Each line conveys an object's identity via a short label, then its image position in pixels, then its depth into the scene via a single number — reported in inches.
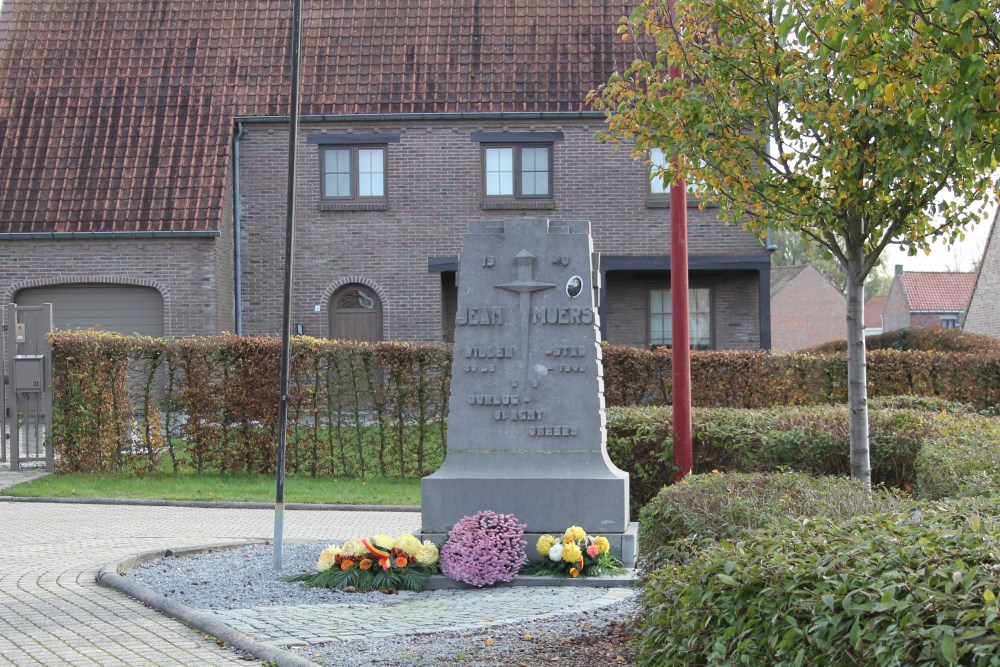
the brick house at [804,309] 2437.3
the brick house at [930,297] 2674.7
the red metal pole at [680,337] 433.4
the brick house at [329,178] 952.9
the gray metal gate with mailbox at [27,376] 661.3
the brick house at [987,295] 1521.9
